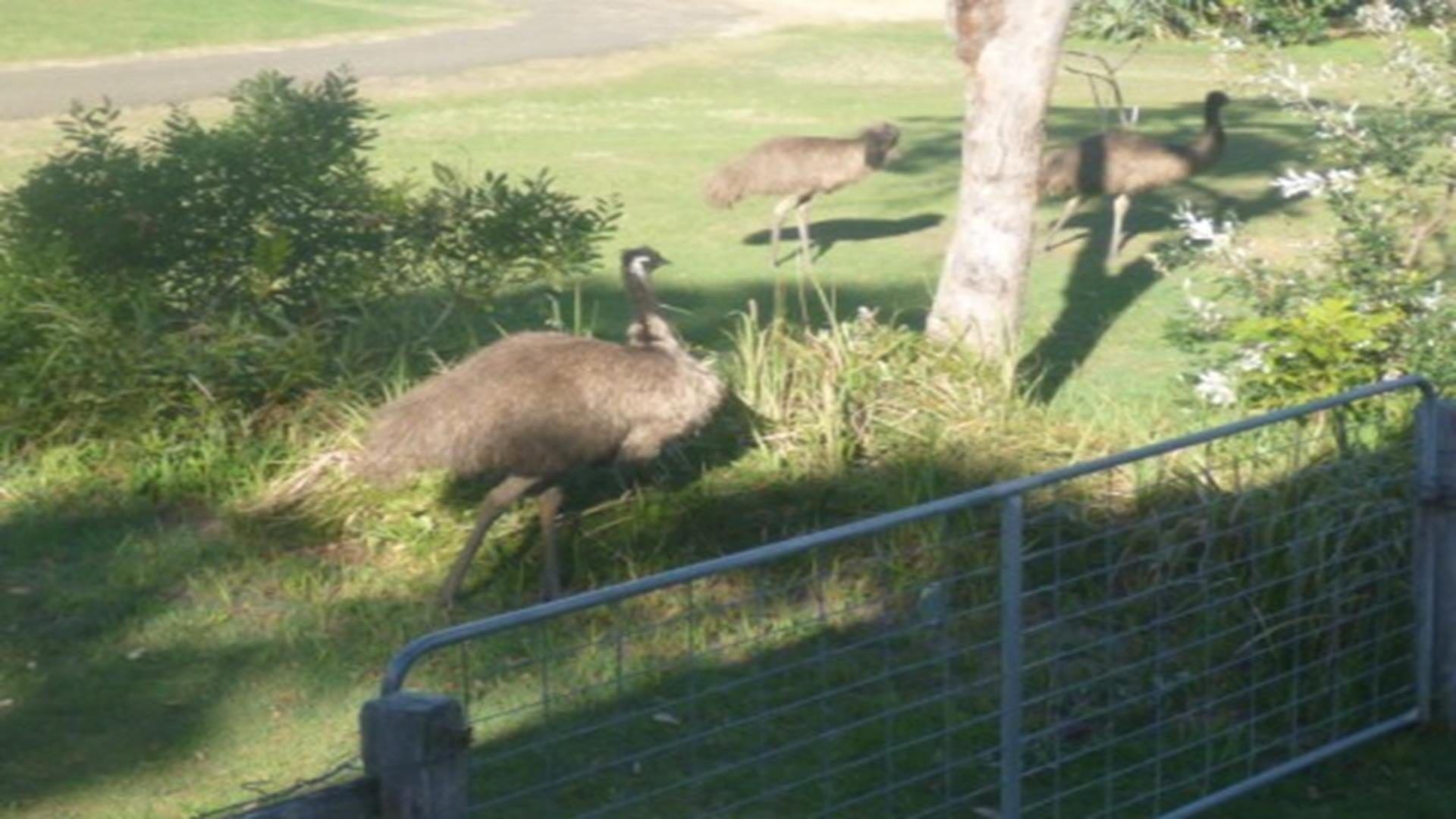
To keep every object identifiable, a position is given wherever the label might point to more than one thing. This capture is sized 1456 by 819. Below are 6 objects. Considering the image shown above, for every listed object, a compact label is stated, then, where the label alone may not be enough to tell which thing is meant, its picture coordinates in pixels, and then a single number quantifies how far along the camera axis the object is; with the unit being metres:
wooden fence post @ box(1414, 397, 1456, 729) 7.60
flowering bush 11.58
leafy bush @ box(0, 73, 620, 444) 11.26
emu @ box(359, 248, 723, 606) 9.65
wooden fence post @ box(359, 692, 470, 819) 4.55
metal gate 7.56
